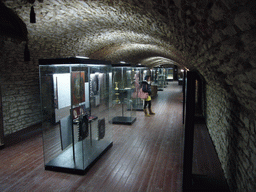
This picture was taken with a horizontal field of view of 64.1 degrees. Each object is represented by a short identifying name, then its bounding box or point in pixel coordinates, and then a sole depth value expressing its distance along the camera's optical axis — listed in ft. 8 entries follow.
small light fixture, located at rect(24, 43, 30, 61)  16.17
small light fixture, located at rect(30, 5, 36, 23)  11.43
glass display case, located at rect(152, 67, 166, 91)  57.34
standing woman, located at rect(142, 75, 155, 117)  27.63
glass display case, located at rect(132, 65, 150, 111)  28.27
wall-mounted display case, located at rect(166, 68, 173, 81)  108.86
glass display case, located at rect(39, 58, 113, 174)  12.98
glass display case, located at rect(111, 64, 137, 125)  25.35
